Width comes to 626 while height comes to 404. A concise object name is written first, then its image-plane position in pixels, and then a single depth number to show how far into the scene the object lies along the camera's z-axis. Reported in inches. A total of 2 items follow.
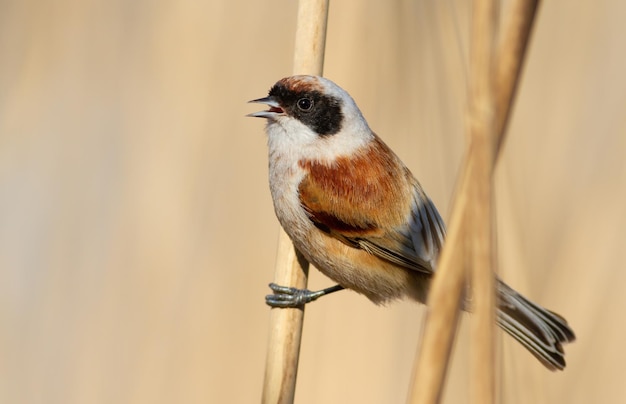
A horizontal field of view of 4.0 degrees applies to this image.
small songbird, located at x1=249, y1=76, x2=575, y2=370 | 89.0
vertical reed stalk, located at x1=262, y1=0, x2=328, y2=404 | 87.8
